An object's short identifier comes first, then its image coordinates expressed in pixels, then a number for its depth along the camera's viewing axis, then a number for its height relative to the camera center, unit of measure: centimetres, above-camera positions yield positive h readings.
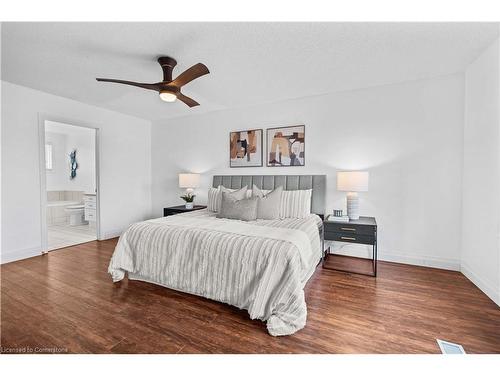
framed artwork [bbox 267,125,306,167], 378 +62
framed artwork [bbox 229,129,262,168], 411 +63
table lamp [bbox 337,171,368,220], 296 -3
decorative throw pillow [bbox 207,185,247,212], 368 -25
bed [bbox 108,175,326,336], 182 -75
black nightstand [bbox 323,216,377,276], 278 -63
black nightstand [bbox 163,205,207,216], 416 -52
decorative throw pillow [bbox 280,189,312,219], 322 -31
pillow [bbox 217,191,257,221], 302 -37
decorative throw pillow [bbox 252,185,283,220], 310 -33
